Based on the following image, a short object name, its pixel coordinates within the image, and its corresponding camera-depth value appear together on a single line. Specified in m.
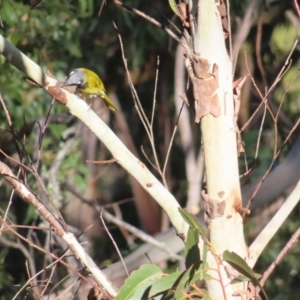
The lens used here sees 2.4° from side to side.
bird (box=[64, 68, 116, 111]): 18.96
